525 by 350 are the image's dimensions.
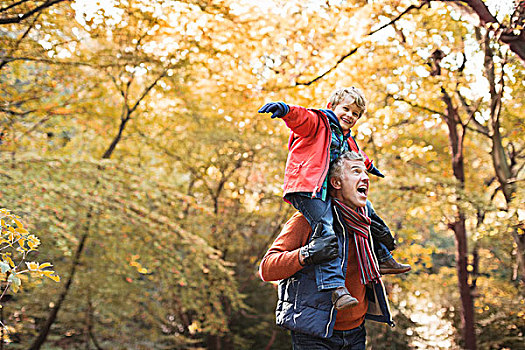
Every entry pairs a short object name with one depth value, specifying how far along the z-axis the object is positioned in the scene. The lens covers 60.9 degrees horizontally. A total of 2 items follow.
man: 1.84
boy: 1.82
